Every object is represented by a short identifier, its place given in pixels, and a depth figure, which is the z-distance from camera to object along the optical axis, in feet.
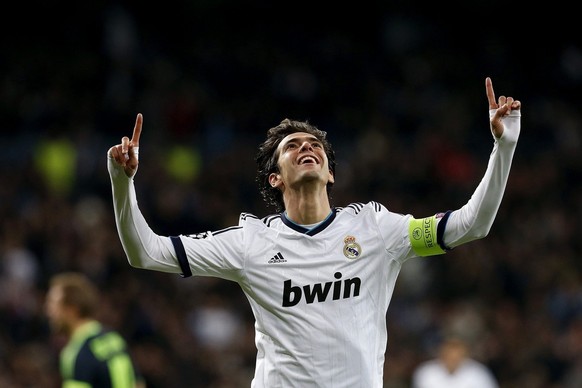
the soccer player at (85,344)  45.83
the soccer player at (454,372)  70.03
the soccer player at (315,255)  32.40
